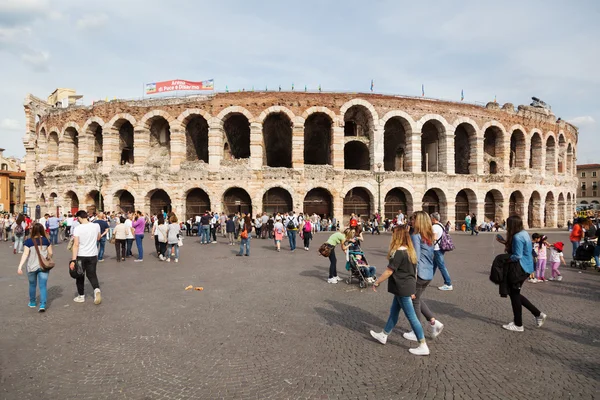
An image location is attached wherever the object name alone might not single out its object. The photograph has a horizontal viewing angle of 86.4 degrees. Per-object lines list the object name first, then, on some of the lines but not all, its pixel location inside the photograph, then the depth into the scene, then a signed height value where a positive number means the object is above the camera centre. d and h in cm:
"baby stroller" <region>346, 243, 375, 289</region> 770 -165
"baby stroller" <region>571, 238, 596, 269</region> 984 -176
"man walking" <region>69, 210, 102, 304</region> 600 -92
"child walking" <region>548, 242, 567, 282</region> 849 -163
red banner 2530 +921
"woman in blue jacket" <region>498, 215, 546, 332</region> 477 -90
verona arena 2342 +371
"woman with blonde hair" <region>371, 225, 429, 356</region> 411 -101
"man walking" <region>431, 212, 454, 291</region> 703 -130
